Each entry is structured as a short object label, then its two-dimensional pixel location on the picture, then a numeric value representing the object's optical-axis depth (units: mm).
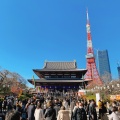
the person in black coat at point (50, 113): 6394
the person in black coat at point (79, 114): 7078
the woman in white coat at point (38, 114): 7106
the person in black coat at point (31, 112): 7592
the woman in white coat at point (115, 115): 5512
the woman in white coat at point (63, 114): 7147
